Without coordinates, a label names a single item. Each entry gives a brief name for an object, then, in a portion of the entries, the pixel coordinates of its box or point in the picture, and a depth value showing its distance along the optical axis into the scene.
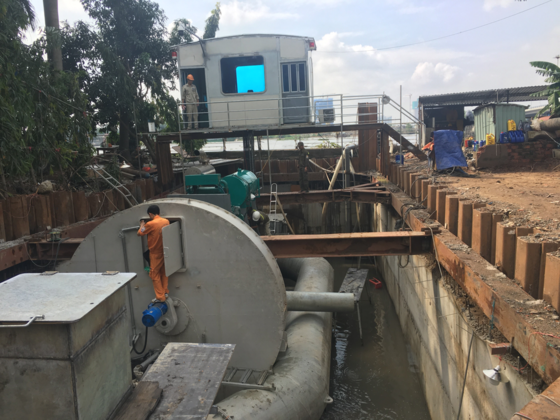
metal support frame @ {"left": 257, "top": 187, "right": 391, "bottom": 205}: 12.42
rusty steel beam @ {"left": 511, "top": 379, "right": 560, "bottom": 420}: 2.48
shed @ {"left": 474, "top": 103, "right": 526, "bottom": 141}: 15.70
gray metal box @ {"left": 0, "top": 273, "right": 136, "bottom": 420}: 2.34
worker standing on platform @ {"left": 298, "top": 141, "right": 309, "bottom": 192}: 13.70
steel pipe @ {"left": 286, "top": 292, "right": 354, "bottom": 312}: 7.72
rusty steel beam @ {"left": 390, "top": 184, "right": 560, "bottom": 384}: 3.32
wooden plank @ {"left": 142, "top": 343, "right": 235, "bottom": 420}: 2.66
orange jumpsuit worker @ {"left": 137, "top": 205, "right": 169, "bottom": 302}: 5.70
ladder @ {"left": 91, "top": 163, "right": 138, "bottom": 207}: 11.45
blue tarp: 12.35
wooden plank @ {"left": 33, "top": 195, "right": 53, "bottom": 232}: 8.37
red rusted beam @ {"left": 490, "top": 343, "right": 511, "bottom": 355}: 3.95
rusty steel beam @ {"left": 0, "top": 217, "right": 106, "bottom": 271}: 6.83
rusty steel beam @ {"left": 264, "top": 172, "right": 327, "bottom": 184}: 19.16
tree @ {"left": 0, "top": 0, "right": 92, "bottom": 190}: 8.45
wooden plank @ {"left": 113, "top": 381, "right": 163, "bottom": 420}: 2.61
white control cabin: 15.25
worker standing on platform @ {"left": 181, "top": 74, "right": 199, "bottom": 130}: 14.63
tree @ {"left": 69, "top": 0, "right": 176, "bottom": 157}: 17.75
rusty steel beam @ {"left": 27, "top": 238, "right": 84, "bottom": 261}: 7.39
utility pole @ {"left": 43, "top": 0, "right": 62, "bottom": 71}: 15.57
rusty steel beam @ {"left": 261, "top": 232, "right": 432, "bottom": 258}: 6.93
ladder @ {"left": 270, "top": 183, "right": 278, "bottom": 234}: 12.10
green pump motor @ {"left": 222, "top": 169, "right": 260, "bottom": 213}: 9.52
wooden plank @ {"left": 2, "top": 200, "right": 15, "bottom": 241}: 7.75
